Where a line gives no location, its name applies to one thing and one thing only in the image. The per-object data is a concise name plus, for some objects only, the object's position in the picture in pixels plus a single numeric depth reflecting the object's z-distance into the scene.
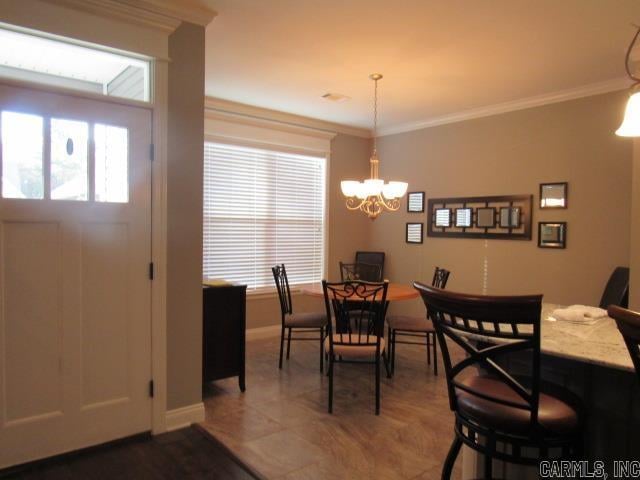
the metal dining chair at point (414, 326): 3.91
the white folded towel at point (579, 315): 2.02
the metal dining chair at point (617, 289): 3.36
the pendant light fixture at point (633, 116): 1.72
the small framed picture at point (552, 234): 4.15
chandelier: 3.76
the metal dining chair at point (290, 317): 4.02
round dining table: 3.76
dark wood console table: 3.27
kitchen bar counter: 1.53
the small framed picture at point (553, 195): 4.14
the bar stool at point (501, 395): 1.38
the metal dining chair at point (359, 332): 3.17
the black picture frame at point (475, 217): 4.42
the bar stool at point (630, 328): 1.14
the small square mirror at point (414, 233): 5.48
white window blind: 4.77
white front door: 2.28
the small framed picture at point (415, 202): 5.45
